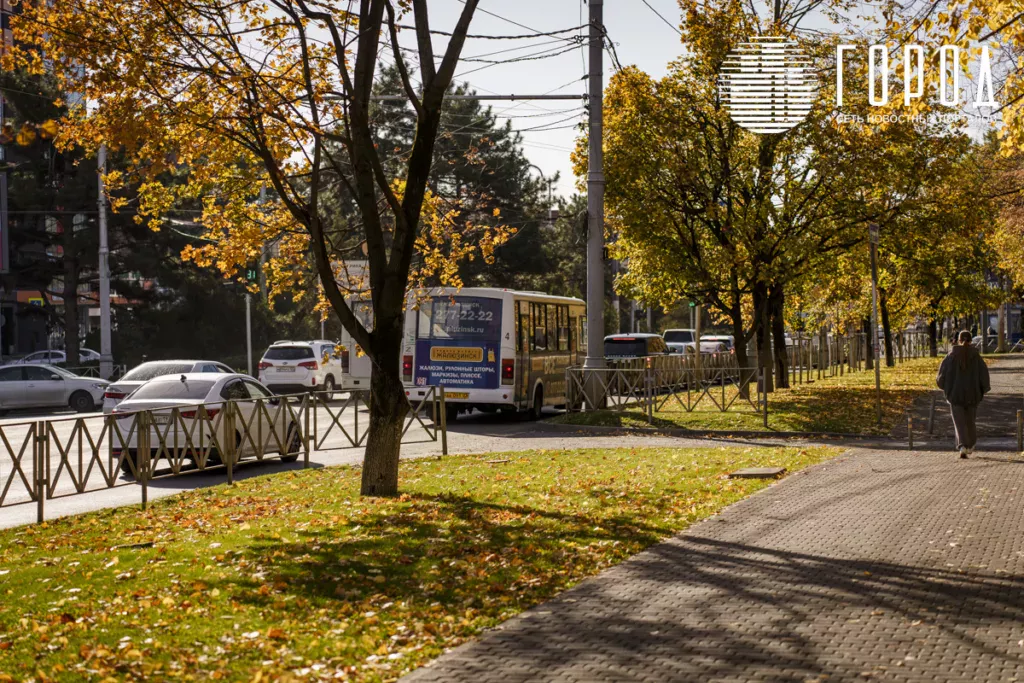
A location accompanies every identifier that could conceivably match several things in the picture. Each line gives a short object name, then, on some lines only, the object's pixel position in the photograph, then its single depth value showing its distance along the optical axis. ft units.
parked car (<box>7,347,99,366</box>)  168.28
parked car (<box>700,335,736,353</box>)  182.19
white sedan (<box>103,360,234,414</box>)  79.20
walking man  53.47
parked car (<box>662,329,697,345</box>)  192.25
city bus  87.66
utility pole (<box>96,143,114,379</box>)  139.54
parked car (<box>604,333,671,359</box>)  128.88
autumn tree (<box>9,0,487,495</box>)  40.06
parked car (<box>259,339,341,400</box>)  125.70
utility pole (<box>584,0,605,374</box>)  81.56
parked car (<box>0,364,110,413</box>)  111.45
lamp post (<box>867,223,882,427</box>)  63.36
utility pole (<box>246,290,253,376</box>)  154.10
